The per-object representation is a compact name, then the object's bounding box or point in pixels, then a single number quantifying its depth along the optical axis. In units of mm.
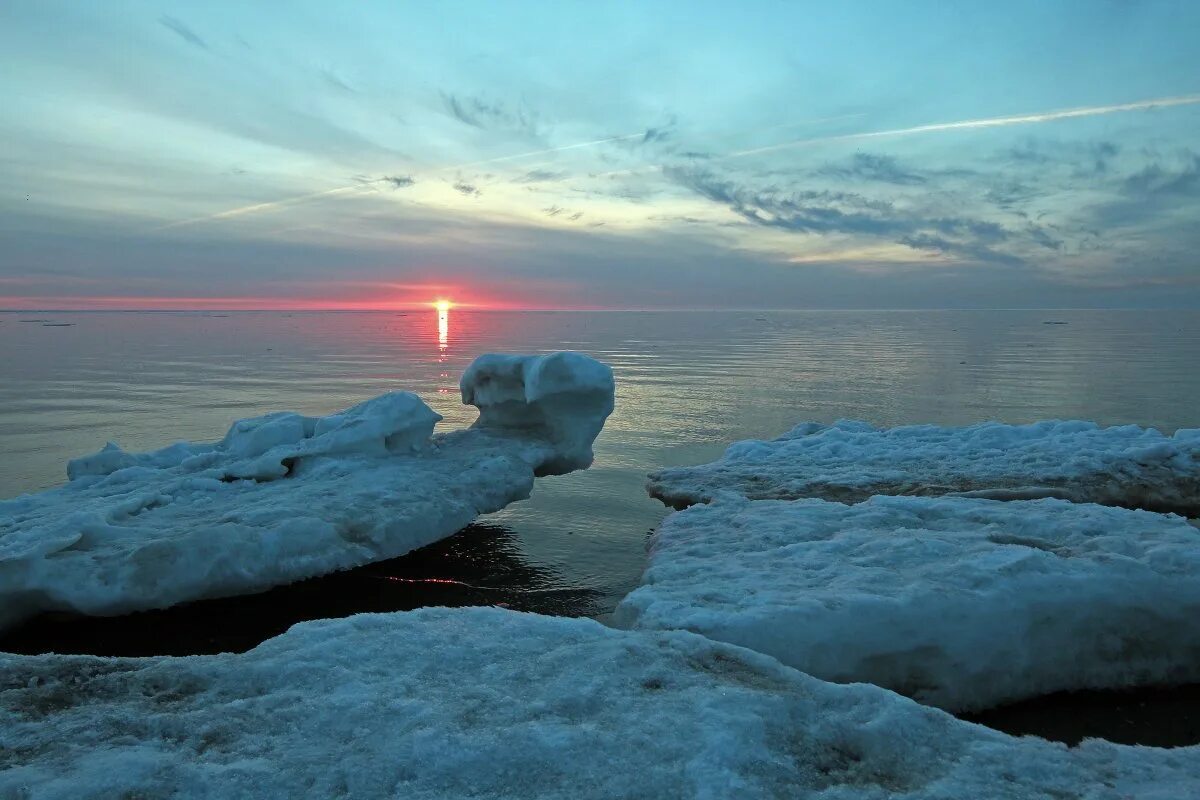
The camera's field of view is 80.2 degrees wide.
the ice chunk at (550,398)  11812
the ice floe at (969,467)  10469
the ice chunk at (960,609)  5430
